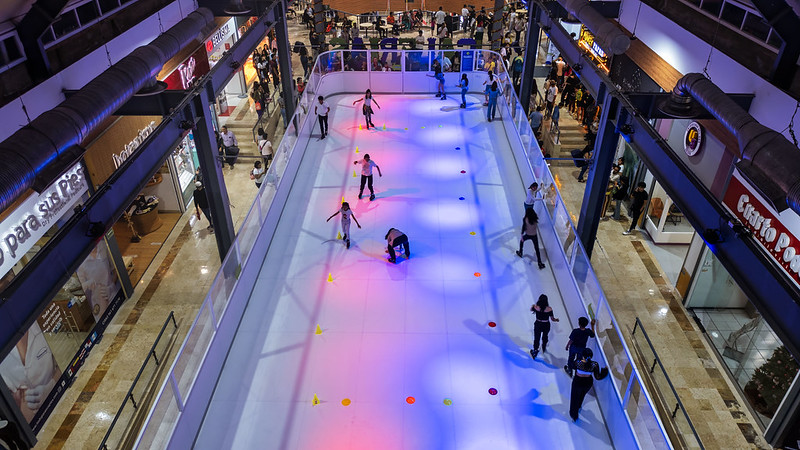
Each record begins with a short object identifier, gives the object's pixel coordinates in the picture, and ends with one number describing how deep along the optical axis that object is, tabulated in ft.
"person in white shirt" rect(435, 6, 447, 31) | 90.65
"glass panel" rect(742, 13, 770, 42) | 28.63
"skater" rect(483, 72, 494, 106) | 59.85
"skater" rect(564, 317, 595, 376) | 26.78
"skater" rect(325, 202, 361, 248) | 39.04
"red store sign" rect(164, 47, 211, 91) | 46.83
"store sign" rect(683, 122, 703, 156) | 35.68
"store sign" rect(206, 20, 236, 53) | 57.98
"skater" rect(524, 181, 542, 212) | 38.81
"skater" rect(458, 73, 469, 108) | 61.36
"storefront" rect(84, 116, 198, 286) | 37.83
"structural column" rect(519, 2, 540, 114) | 55.26
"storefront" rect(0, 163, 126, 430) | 28.14
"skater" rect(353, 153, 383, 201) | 44.19
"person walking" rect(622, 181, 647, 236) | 43.47
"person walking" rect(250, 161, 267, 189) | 49.19
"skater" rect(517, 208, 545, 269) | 36.60
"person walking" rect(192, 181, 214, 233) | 43.86
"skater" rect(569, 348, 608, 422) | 26.18
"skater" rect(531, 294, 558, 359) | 29.50
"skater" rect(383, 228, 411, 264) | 38.06
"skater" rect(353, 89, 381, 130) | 56.97
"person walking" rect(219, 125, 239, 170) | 54.49
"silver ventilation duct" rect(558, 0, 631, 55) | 33.71
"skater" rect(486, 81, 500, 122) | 57.72
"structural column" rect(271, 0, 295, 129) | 56.65
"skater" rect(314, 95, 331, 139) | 55.26
